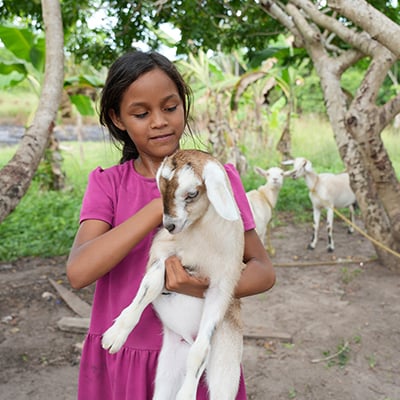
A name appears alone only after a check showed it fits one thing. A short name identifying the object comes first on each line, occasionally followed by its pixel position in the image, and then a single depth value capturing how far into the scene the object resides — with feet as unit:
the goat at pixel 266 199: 18.75
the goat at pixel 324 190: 21.54
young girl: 4.56
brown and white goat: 4.44
